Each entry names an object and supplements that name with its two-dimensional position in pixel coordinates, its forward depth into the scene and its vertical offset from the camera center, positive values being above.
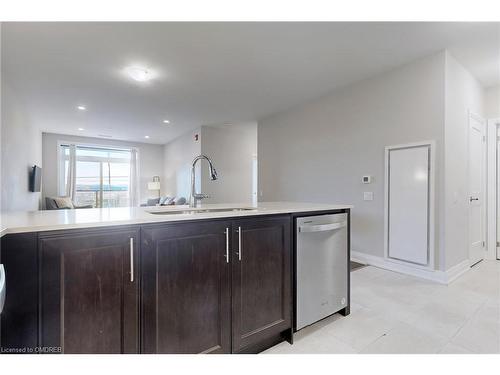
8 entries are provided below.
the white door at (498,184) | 3.48 +0.05
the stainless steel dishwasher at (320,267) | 1.67 -0.58
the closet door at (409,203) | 2.85 -0.19
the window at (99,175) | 7.53 +0.39
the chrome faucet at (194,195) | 2.01 -0.07
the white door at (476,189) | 3.24 -0.01
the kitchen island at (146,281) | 0.95 -0.45
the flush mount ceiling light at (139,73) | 3.12 +1.53
